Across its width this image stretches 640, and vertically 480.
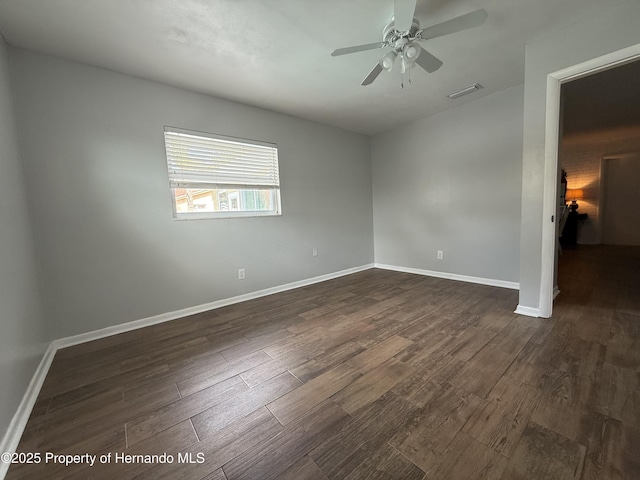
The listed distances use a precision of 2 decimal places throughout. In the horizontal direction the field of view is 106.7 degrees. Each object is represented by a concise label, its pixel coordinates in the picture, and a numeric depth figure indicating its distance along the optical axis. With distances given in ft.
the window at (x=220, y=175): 8.70
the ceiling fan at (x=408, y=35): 4.83
